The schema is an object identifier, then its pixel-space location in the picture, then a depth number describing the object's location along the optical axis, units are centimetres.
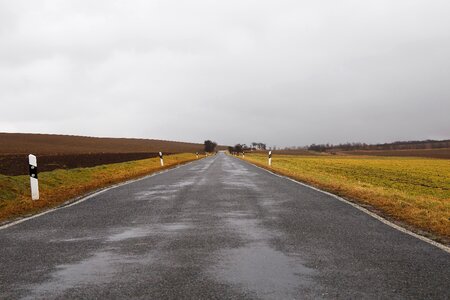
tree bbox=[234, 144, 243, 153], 13962
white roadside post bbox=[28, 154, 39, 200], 1238
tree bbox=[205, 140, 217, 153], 15826
